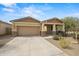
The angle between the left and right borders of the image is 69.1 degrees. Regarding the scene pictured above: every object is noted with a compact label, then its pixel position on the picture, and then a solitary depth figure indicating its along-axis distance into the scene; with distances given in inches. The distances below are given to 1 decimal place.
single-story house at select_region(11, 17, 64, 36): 351.3
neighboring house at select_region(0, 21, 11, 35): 338.0
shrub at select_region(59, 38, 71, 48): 167.0
